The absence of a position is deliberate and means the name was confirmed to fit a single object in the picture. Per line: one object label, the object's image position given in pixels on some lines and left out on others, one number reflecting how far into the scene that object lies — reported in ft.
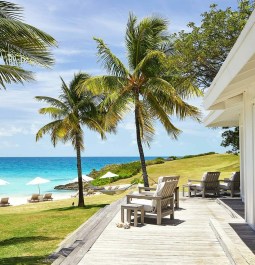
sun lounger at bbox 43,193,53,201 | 64.12
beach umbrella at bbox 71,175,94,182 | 58.63
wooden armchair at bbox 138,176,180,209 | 23.10
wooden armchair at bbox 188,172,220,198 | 31.44
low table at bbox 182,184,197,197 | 32.56
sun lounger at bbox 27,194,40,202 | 62.50
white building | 9.59
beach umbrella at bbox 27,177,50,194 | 69.03
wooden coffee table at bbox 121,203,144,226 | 19.59
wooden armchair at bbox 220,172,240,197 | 31.31
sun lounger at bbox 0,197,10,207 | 59.53
